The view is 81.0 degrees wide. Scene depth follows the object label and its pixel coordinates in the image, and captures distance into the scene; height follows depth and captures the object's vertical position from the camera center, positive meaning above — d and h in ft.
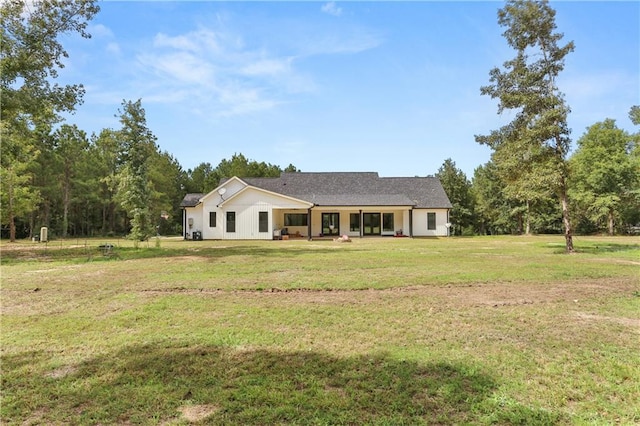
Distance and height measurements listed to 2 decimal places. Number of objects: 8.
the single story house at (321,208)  91.30 +3.87
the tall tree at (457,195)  138.82 +9.88
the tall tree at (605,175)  115.44 +14.04
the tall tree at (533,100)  53.67 +17.74
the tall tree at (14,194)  83.51 +7.66
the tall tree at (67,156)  116.78 +22.32
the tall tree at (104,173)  128.47 +18.15
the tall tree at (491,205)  132.36 +5.75
